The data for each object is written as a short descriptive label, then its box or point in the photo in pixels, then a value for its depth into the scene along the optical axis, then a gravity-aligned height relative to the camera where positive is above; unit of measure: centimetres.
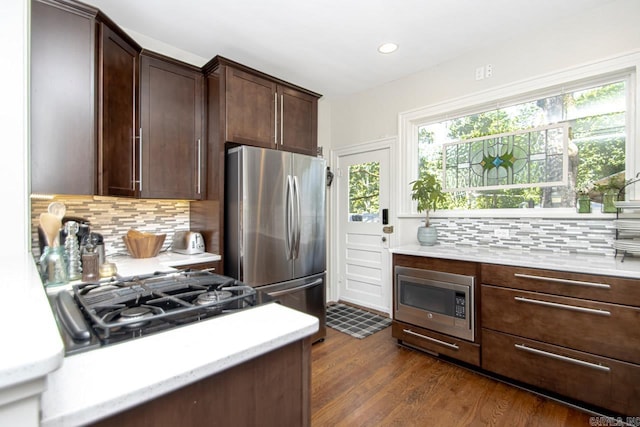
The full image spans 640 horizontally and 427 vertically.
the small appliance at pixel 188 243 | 238 -24
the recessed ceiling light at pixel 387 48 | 262 +149
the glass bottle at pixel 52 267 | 122 -22
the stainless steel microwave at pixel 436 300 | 223 -72
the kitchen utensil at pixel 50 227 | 149 -7
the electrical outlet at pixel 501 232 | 259 -18
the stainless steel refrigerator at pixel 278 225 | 228 -10
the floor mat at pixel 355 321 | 301 -120
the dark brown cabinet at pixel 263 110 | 237 +92
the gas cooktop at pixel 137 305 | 69 -28
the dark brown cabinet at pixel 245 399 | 58 -42
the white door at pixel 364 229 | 347 -20
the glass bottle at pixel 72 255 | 135 -19
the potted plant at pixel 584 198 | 218 +10
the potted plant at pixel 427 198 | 282 +14
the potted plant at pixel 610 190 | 209 +16
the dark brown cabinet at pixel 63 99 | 161 +65
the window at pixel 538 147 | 221 +56
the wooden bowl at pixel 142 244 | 223 -24
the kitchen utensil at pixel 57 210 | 159 +2
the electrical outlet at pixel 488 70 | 264 +127
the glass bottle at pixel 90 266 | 138 -25
